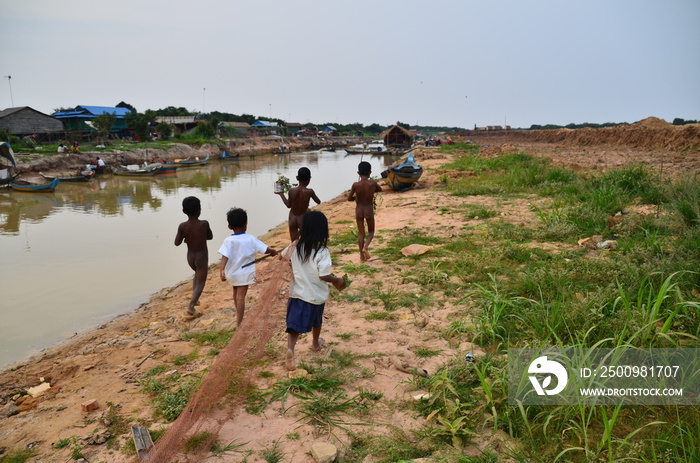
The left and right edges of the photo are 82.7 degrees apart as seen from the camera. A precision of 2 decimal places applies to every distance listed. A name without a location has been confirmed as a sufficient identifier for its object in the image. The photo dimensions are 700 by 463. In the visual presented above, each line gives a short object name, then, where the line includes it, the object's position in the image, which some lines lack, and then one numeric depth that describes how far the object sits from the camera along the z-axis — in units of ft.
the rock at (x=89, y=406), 10.22
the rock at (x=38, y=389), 12.08
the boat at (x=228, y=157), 138.82
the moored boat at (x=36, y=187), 66.90
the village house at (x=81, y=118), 126.31
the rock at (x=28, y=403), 11.23
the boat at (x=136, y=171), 87.51
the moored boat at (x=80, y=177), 79.51
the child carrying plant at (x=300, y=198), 19.20
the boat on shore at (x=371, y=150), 162.71
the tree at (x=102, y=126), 114.01
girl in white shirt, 10.46
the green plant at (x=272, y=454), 7.88
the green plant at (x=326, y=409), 8.82
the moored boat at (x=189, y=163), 106.73
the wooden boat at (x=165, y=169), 91.21
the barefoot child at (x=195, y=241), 15.56
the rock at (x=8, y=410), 10.91
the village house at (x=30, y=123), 104.80
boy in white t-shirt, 13.12
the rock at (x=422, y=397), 9.21
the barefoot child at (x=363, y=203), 20.97
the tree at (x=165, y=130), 143.02
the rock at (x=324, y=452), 7.65
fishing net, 7.83
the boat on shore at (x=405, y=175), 47.21
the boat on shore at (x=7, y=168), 68.59
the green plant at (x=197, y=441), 8.06
